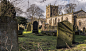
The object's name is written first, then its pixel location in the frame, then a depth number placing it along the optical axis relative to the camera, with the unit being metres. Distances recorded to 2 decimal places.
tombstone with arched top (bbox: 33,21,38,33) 13.44
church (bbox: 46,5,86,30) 28.34
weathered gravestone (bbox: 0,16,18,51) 2.71
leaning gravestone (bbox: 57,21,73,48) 4.48
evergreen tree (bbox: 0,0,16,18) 6.94
